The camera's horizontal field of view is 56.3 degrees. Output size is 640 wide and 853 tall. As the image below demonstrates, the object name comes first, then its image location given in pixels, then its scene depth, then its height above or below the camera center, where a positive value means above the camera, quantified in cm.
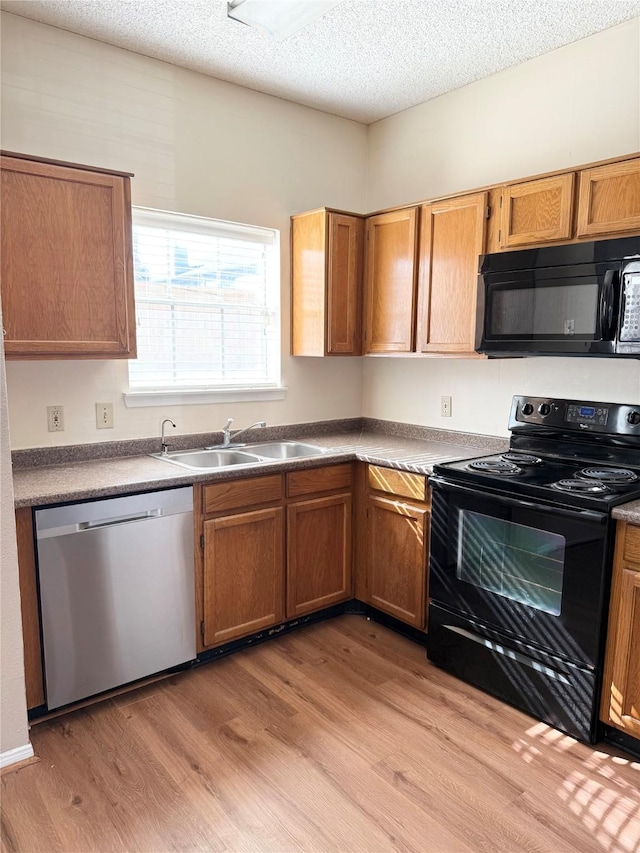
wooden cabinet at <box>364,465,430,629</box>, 280 -95
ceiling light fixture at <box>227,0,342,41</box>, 215 +123
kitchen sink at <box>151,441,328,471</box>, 296 -56
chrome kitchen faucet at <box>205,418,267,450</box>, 316 -47
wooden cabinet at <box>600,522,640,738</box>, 203 -99
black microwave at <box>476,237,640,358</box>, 224 +20
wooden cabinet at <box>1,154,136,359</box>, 225 +33
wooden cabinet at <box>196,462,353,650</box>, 263 -95
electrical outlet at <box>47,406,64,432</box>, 266 -32
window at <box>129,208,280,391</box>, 296 +23
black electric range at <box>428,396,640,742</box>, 213 -80
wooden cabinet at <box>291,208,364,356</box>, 322 +37
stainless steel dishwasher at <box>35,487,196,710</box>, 220 -95
